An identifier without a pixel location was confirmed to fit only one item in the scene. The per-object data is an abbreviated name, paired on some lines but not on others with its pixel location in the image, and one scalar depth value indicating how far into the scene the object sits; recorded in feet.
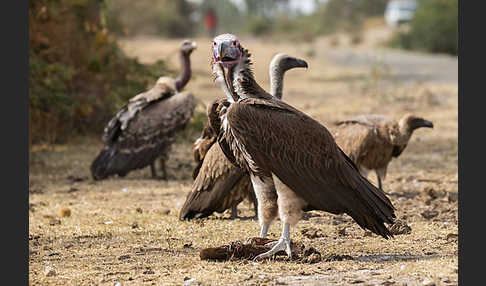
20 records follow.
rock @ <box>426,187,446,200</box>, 50.03
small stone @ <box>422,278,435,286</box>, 28.99
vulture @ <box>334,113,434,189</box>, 49.34
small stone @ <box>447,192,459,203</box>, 49.14
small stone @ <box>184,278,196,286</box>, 30.29
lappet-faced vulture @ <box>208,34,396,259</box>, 31.81
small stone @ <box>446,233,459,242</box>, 37.68
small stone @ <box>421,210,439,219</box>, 44.50
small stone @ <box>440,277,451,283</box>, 29.40
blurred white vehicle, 392.96
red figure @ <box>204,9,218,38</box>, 348.14
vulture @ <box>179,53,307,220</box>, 40.78
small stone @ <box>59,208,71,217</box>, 47.14
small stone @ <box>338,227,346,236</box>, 39.99
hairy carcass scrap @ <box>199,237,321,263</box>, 33.78
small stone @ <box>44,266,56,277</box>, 33.01
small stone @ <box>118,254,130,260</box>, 35.77
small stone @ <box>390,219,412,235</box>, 39.42
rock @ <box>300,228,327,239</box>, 39.65
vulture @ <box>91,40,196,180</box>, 59.72
